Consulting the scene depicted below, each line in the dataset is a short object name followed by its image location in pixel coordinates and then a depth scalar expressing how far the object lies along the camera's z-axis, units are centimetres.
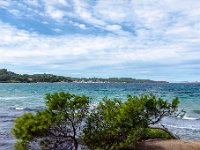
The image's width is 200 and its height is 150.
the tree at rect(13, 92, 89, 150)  555
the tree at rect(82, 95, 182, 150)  563
